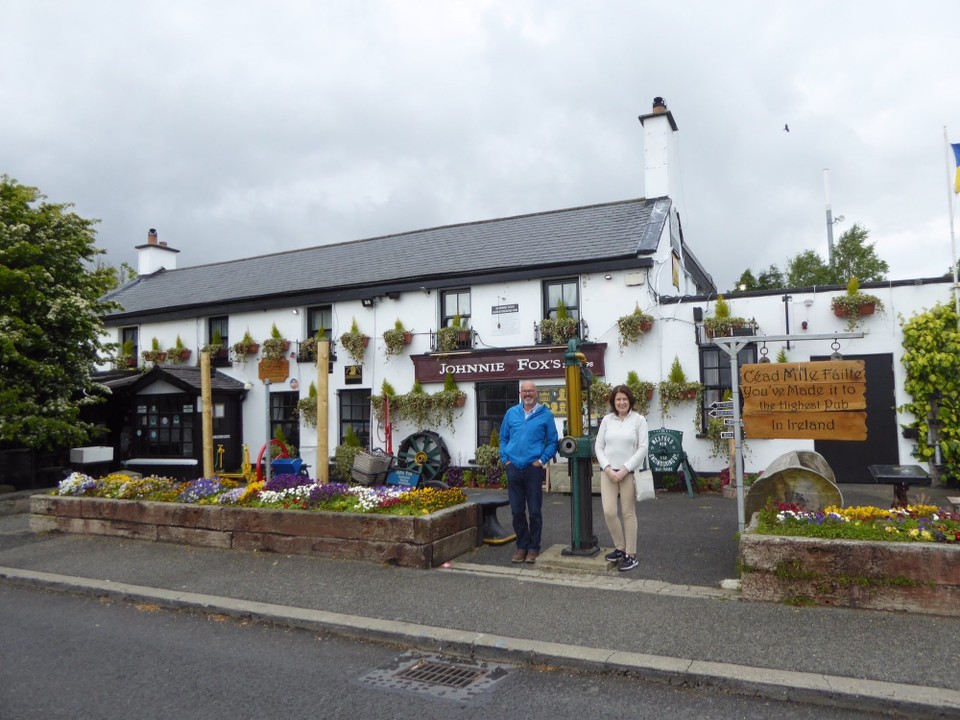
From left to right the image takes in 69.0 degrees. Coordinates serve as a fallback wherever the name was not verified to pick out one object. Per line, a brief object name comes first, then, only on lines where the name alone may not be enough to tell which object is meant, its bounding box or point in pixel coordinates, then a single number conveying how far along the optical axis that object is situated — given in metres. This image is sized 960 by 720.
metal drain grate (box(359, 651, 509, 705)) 4.52
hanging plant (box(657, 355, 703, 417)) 13.52
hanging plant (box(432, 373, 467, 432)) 15.47
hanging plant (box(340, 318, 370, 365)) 16.77
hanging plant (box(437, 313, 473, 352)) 15.62
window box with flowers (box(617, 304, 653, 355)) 13.91
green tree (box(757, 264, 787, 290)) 35.88
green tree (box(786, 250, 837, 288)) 32.56
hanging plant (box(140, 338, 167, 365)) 19.83
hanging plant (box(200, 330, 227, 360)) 18.80
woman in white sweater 6.94
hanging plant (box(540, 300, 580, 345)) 14.50
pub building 13.16
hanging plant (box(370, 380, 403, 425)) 16.19
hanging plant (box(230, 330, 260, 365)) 18.27
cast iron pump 7.18
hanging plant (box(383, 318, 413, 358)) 16.22
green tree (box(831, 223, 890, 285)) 30.70
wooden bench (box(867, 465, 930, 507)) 7.02
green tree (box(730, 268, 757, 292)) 35.64
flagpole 11.90
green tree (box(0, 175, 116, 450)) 12.38
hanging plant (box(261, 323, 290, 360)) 17.78
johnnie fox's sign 14.54
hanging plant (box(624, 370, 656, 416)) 13.87
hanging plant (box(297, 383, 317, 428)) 16.94
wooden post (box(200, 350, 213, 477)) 12.03
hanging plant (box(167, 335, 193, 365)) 19.52
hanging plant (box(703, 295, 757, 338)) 13.13
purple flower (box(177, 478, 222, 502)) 9.09
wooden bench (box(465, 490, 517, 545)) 8.44
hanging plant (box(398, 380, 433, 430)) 15.71
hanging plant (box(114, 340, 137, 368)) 19.37
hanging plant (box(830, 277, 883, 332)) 12.45
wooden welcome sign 6.59
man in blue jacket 7.41
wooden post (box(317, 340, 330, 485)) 9.89
